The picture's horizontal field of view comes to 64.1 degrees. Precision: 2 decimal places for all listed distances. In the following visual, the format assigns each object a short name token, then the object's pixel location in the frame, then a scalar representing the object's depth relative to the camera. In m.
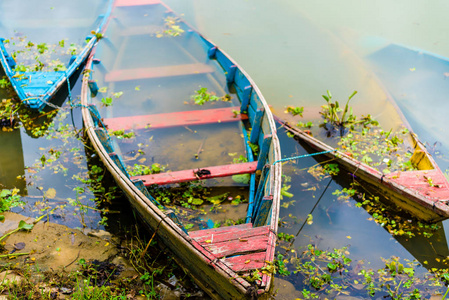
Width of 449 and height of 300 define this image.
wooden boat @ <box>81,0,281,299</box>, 3.12
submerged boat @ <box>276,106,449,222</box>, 4.05
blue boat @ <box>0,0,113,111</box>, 5.67
